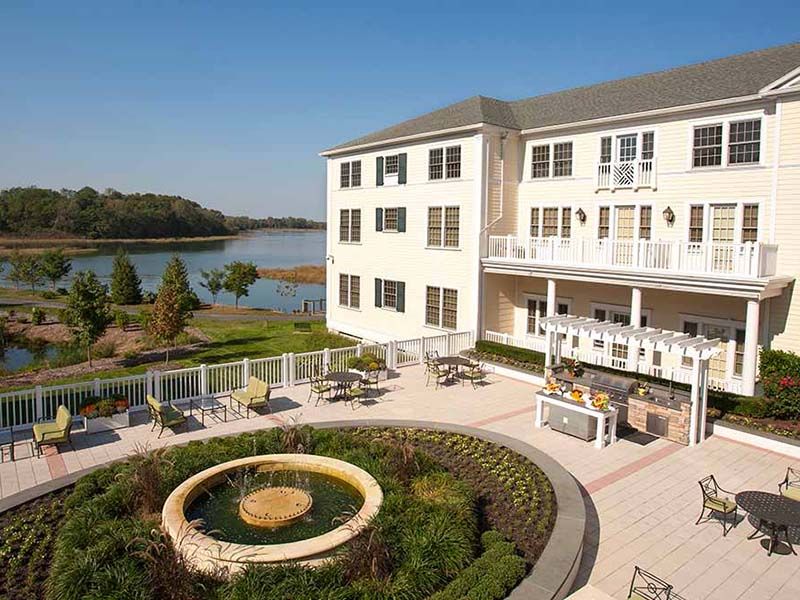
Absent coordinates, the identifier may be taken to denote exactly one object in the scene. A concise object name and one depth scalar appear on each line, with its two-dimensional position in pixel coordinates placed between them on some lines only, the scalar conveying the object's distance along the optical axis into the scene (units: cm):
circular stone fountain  734
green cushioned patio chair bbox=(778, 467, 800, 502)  959
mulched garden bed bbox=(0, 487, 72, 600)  709
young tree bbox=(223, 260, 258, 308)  4400
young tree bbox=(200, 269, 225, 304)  4684
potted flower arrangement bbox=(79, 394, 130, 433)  1316
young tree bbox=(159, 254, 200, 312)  3017
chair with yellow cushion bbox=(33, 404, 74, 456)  1166
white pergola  1309
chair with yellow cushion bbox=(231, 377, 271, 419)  1451
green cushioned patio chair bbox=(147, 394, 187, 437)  1299
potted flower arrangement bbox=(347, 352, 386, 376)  1770
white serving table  1270
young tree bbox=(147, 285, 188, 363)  2288
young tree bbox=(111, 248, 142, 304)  4534
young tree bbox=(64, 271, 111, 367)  2300
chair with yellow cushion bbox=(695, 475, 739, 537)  899
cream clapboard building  1561
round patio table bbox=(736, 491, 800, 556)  822
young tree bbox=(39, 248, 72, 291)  5319
